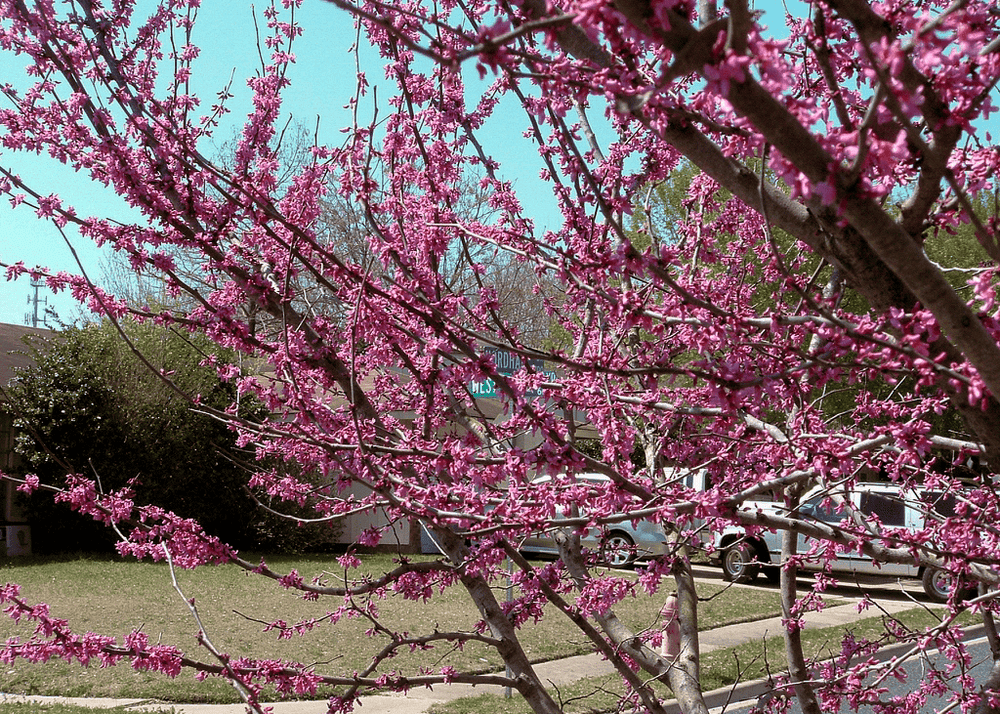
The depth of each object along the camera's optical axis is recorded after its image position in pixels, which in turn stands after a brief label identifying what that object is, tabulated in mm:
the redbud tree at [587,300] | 1427
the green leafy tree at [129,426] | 17156
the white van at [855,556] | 14564
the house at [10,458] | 17312
